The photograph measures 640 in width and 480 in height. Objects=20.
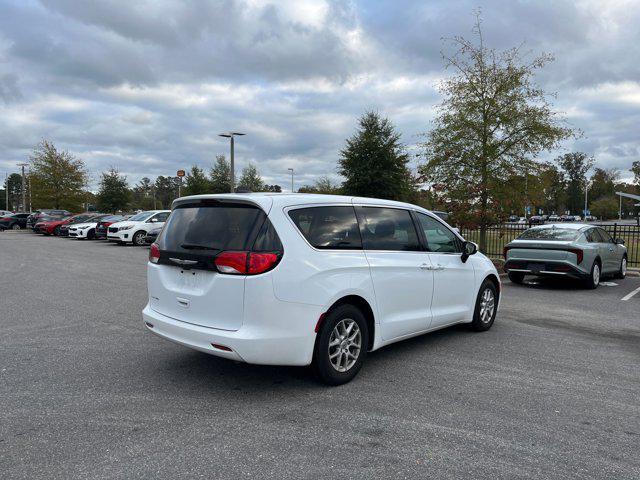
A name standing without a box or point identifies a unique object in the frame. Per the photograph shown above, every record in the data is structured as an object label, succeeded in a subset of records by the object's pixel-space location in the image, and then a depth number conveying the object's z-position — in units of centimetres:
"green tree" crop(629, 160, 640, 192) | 11688
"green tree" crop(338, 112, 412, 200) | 3525
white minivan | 405
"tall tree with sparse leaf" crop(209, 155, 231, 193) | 4169
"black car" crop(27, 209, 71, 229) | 3412
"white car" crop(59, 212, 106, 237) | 3123
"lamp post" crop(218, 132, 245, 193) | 2641
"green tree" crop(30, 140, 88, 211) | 4297
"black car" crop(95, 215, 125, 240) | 2630
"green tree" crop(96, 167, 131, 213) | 4709
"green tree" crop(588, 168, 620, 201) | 11975
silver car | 1065
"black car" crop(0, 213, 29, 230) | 4076
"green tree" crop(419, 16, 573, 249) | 1420
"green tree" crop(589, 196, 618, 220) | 10200
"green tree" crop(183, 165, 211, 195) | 4147
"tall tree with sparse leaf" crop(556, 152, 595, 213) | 12069
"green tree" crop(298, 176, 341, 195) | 5390
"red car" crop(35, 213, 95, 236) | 3225
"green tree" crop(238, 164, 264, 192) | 4472
